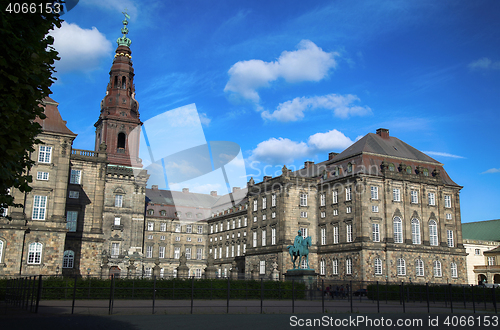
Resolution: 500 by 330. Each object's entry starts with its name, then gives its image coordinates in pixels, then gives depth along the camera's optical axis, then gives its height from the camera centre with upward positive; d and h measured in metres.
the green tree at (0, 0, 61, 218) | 10.66 +4.54
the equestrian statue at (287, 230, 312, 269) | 45.91 +1.43
